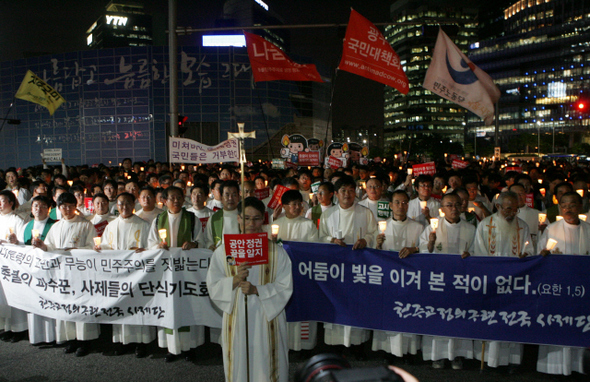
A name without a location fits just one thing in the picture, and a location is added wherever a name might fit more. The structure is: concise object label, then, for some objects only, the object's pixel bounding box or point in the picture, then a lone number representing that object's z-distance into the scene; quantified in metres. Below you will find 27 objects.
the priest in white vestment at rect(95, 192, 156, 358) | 5.16
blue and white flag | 9.00
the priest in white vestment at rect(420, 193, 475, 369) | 4.50
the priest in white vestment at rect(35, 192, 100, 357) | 4.90
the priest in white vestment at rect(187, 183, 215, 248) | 6.15
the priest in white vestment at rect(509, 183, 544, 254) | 6.07
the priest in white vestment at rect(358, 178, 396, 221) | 6.19
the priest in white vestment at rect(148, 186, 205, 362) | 4.75
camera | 1.32
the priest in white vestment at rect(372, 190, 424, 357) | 5.15
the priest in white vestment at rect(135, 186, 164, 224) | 5.82
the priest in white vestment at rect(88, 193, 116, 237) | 5.95
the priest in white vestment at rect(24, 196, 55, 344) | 5.07
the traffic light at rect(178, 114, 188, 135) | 10.49
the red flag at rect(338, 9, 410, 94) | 9.80
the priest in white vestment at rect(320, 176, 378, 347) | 5.40
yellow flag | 13.36
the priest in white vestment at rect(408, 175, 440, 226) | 6.53
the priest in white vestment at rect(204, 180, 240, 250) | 5.31
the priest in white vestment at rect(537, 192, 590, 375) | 4.24
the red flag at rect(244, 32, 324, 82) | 11.07
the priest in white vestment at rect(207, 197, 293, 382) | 3.57
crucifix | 3.55
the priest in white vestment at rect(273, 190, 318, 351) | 4.88
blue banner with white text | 4.04
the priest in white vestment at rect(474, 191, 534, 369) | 4.79
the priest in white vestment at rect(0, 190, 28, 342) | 5.30
